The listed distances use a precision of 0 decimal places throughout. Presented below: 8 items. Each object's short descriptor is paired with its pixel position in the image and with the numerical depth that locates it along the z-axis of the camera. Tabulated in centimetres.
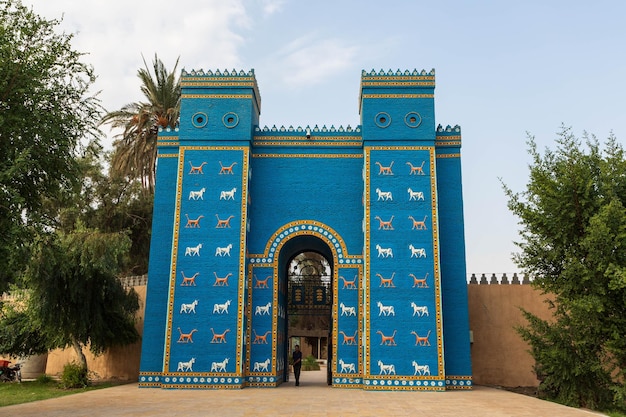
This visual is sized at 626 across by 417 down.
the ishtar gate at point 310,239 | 1617
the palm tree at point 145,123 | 2789
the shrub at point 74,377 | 1708
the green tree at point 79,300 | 1700
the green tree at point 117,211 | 2645
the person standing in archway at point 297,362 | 1759
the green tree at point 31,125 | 980
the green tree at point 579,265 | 1306
